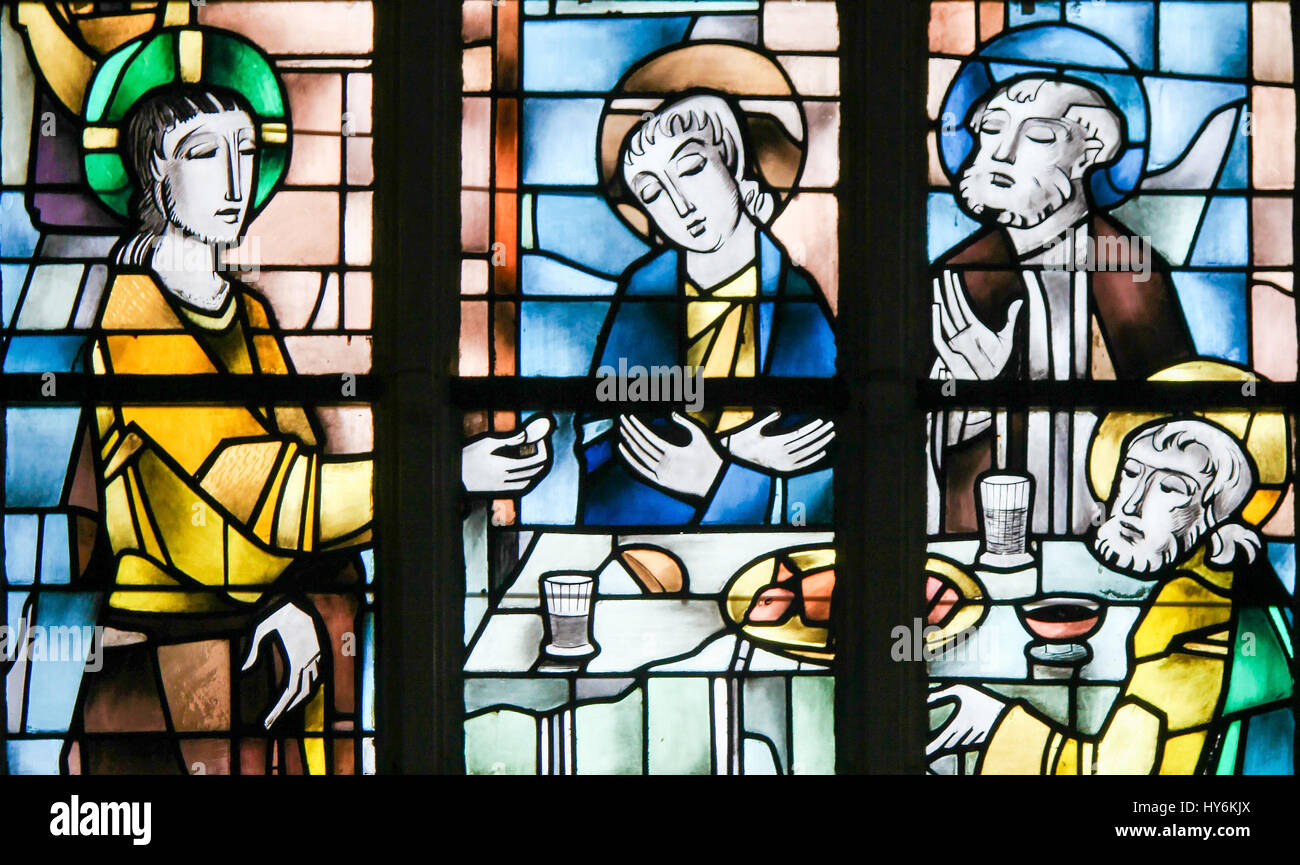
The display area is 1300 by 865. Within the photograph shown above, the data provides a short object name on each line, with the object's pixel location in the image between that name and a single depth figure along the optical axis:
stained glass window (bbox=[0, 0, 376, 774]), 4.18
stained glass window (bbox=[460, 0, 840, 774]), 4.20
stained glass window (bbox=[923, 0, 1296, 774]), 4.20
